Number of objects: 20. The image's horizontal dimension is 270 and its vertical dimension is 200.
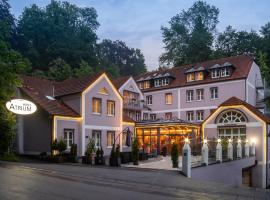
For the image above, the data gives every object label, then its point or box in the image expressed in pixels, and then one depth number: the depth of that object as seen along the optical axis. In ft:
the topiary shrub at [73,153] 53.67
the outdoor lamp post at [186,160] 38.51
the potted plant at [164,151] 69.79
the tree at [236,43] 135.21
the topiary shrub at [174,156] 43.79
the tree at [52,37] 138.37
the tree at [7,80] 44.83
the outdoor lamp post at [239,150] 58.82
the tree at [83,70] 116.19
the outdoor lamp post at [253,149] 68.55
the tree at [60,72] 115.37
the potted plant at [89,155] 51.53
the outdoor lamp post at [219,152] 49.16
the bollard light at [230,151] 54.07
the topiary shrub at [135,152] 49.66
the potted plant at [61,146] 54.50
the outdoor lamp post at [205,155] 43.98
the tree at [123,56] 195.36
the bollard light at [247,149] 64.70
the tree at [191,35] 142.29
